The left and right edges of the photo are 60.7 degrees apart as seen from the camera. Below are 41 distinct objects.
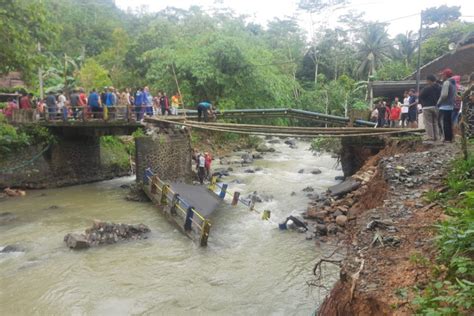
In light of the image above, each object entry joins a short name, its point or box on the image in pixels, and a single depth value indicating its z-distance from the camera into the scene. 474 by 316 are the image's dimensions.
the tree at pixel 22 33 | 15.62
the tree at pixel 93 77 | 31.61
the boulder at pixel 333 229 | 11.84
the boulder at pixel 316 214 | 13.20
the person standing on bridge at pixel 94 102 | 17.41
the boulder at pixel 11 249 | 10.97
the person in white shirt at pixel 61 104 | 17.87
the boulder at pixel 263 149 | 30.58
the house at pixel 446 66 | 21.83
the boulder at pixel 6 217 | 13.55
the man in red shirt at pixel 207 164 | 18.72
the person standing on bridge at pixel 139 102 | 17.56
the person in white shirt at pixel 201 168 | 18.34
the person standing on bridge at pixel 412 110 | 14.78
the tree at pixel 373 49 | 41.59
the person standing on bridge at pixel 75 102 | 18.00
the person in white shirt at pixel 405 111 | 15.35
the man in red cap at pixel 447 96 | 9.41
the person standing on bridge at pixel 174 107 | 19.75
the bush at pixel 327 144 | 20.73
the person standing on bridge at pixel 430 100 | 10.28
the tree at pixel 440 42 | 31.94
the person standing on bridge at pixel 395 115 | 16.11
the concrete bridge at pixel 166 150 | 11.84
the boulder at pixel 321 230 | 11.88
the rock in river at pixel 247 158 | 26.14
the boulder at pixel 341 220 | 12.10
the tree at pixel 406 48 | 40.44
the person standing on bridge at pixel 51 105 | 18.38
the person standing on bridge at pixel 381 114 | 16.06
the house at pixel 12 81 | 30.34
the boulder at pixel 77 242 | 10.98
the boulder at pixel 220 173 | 21.04
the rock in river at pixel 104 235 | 11.07
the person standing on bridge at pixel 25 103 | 19.11
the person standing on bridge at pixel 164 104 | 18.94
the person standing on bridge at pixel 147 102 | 17.59
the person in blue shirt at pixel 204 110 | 16.50
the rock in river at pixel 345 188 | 14.30
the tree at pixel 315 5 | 49.91
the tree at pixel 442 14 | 45.75
